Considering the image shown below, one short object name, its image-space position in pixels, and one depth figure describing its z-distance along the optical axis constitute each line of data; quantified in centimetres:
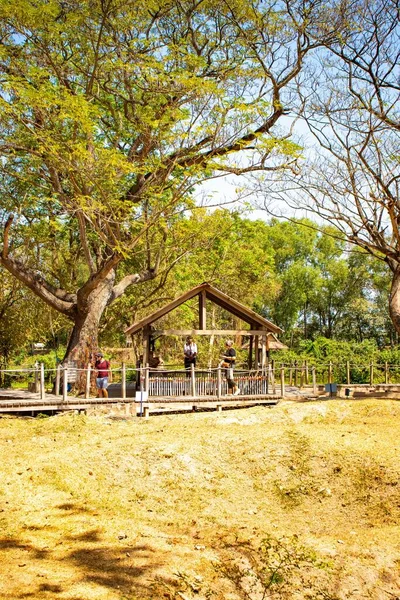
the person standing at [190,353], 2167
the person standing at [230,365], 2112
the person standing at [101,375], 1992
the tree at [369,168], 1916
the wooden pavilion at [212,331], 2111
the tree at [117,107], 1861
